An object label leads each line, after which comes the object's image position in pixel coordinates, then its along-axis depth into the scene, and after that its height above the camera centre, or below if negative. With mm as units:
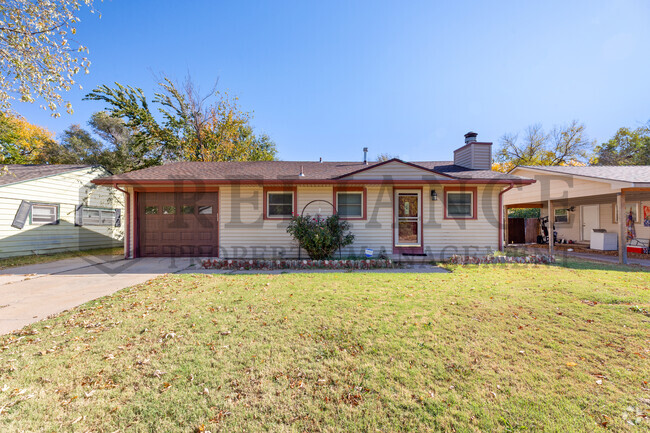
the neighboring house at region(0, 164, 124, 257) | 9477 +477
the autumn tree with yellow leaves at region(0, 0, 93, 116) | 4699 +3175
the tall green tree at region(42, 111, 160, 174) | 18016 +5629
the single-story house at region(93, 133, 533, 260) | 8734 +199
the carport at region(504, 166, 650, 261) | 8117 +893
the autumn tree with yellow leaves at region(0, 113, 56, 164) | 20609 +6790
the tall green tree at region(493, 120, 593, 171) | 23609 +6955
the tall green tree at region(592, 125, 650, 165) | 23577 +6763
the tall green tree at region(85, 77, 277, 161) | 17156 +6989
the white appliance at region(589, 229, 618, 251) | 11086 -924
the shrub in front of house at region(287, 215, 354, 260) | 7711 -431
